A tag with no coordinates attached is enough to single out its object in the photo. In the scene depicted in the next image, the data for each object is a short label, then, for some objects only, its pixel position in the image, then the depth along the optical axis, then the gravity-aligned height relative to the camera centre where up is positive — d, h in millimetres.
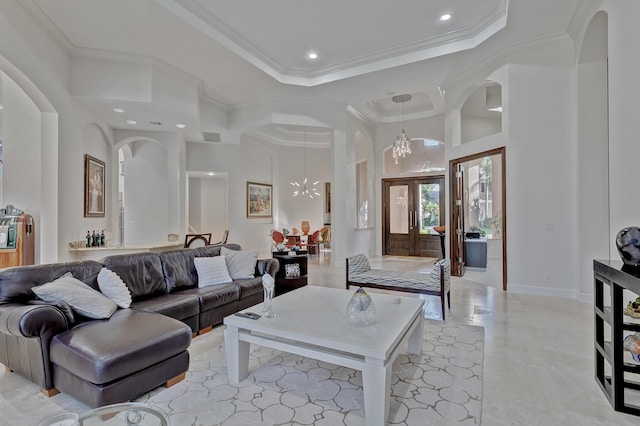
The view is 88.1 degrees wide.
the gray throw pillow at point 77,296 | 2502 -636
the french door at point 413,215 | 9297 -71
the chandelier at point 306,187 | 11000 +880
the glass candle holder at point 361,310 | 2443 -729
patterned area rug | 2088 -1284
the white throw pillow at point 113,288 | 2943 -667
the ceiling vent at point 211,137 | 8141 +1947
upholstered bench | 4016 -862
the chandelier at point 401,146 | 7077 +1442
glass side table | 1451 -922
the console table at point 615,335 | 2090 -842
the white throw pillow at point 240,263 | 4254 -649
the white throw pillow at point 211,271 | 3920 -695
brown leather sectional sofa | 2086 -876
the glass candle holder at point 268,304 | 2645 -745
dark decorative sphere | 2127 -221
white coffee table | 1953 -838
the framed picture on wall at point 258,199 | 9727 +423
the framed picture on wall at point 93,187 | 5859 +511
